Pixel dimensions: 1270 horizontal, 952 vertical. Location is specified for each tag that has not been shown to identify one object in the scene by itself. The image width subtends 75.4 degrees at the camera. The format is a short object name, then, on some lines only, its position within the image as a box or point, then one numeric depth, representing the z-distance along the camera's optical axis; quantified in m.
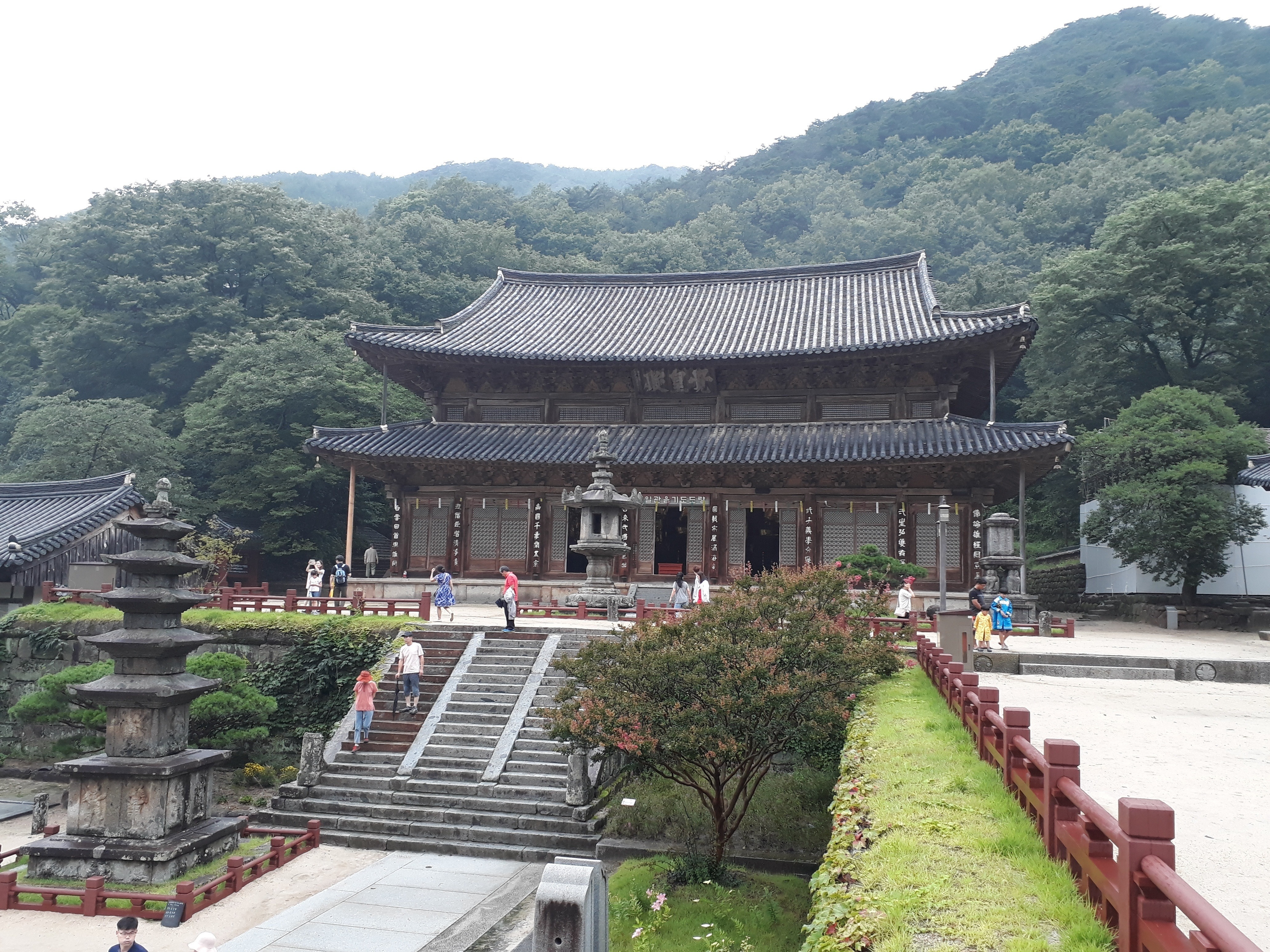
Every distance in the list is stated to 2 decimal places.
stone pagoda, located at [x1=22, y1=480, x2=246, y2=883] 13.52
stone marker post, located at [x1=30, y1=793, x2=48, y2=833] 15.80
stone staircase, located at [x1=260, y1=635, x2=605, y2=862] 14.73
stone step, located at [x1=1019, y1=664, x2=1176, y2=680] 16.88
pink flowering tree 11.23
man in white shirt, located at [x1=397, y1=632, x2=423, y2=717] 17.89
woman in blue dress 23.17
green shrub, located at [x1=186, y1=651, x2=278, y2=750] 17.78
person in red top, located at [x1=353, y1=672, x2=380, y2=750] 17.20
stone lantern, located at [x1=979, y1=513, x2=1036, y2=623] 22.38
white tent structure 28.66
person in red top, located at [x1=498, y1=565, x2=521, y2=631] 20.53
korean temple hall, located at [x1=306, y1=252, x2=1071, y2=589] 27.59
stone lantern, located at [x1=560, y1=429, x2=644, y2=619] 24.11
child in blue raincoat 19.84
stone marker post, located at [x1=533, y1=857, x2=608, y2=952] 5.57
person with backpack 27.42
